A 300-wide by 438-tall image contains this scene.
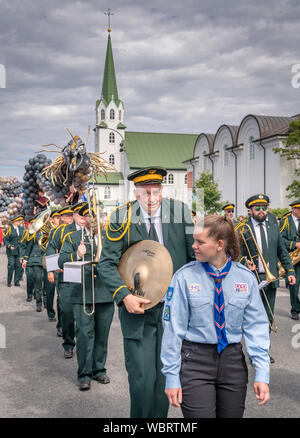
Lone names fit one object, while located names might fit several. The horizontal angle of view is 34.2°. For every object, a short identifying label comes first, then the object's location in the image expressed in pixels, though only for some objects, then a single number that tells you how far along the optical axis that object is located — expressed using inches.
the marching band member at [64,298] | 270.4
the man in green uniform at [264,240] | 274.4
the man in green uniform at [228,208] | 576.1
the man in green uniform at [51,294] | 362.6
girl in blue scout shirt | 115.1
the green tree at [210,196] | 1806.1
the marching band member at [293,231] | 389.2
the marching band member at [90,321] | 219.6
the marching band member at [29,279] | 458.6
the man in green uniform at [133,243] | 150.6
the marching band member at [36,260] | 422.3
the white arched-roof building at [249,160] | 1510.8
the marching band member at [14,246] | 592.1
